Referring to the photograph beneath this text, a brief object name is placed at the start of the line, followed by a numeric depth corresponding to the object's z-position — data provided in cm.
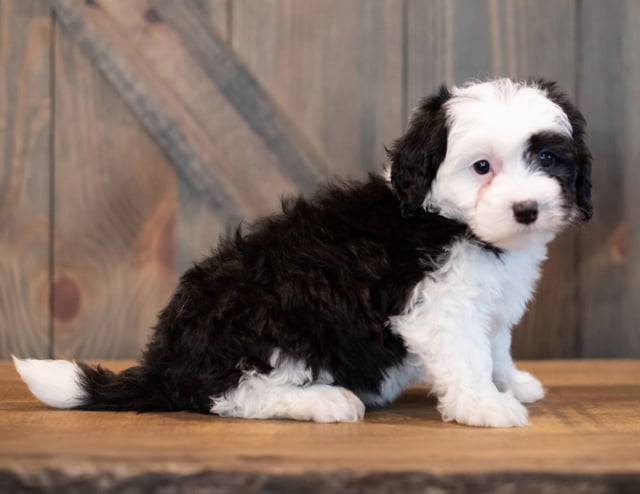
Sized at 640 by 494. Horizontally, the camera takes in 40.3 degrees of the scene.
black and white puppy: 189
